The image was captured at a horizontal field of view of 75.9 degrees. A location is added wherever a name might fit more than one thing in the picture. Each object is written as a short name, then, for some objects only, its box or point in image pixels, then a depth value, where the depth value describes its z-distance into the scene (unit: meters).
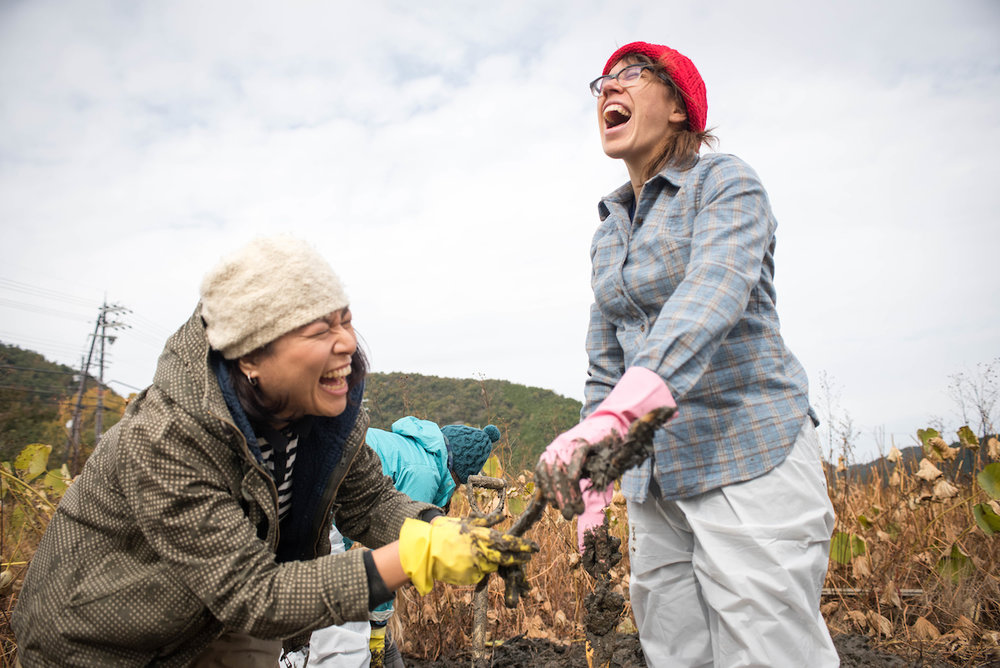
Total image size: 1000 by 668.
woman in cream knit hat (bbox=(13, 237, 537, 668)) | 1.27
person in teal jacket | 3.03
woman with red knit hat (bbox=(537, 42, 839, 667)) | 1.34
